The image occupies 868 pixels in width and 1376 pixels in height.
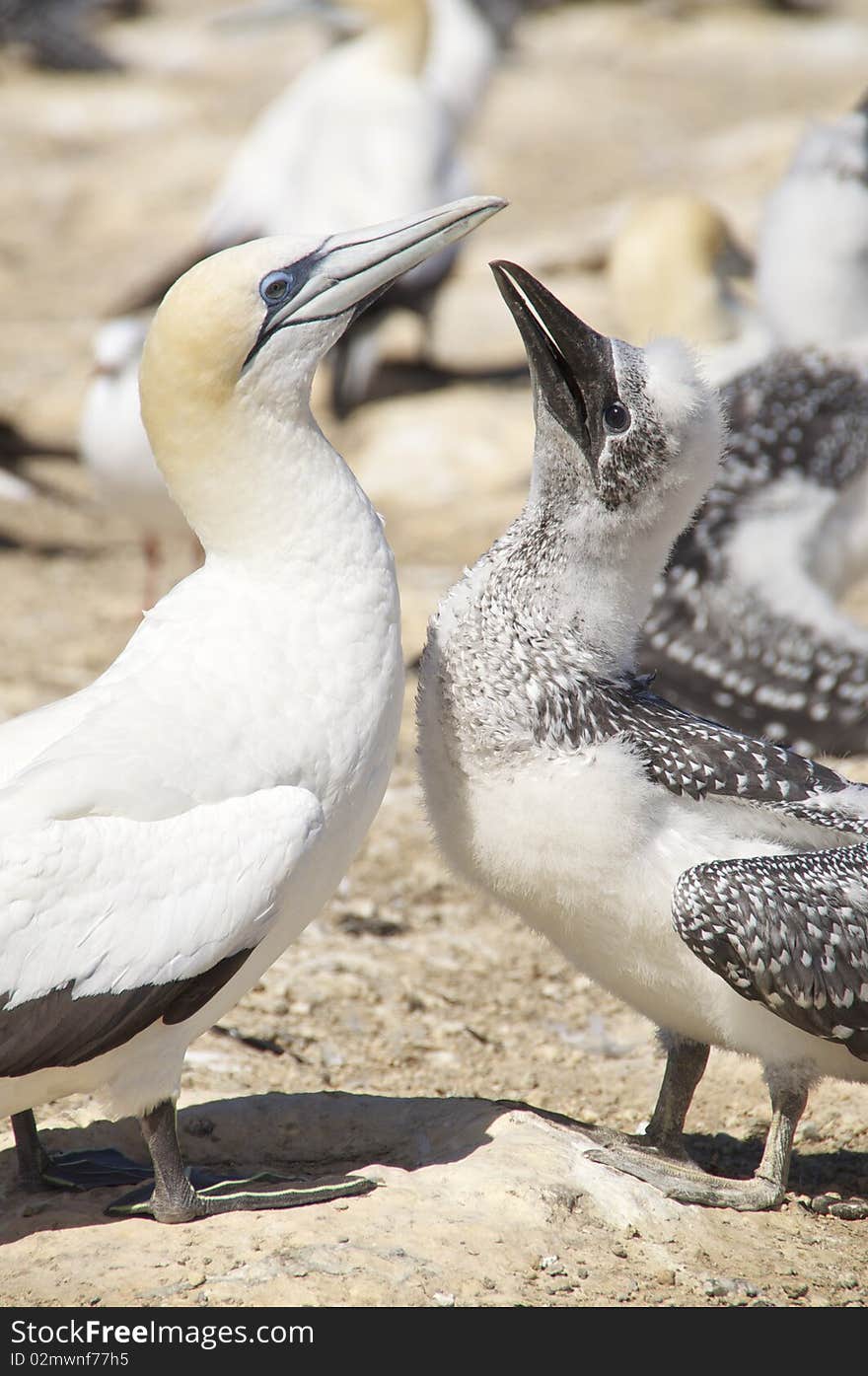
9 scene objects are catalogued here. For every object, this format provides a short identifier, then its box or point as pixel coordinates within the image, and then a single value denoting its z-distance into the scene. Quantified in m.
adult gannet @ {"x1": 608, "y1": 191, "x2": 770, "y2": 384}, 20.14
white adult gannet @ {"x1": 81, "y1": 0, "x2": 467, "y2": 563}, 25.36
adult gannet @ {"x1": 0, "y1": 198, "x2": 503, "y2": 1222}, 6.73
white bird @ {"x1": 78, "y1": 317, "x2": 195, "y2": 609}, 19.06
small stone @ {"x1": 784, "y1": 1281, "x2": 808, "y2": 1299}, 7.23
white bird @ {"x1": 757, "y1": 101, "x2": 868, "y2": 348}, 17.52
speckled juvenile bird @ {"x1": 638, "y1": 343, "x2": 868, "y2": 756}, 13.70
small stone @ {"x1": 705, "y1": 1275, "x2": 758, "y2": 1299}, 7.15
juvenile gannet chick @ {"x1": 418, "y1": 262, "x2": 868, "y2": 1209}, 7.72
